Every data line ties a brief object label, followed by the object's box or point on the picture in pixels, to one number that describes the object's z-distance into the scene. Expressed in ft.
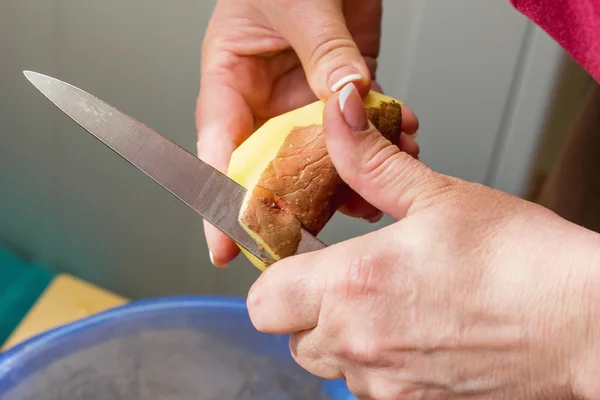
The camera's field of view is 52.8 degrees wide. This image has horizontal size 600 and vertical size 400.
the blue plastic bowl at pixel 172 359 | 2.42
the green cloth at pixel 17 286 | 3.60
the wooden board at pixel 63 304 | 3.44
